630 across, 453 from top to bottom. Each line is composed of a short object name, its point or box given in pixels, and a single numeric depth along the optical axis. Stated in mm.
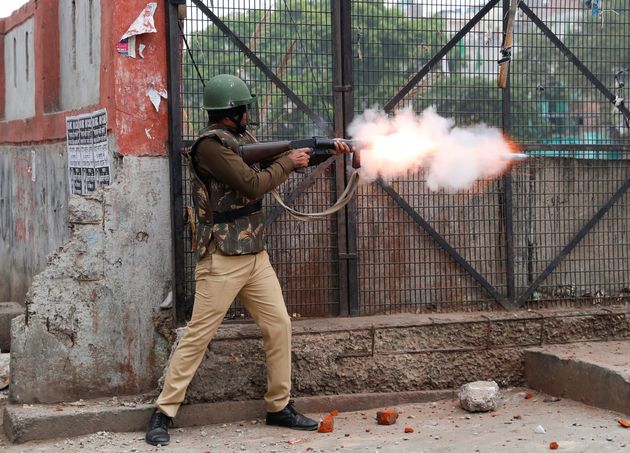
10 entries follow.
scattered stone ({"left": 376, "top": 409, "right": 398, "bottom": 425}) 6340
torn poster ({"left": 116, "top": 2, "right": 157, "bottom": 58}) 6457
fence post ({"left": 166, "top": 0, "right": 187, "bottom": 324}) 6562
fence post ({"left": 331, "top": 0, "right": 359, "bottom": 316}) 6887
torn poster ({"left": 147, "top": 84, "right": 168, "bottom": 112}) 6562
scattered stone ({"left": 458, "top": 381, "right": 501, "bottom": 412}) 6512
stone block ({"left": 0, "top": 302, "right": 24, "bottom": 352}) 9109
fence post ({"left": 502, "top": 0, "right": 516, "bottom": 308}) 7211
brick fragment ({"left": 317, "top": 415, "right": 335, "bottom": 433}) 6234
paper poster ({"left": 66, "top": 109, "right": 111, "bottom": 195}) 6758
